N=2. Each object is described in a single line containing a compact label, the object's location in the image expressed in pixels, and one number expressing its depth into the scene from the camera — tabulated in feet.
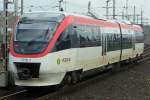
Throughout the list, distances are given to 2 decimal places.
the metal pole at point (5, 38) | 49.47
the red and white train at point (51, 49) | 46.16
